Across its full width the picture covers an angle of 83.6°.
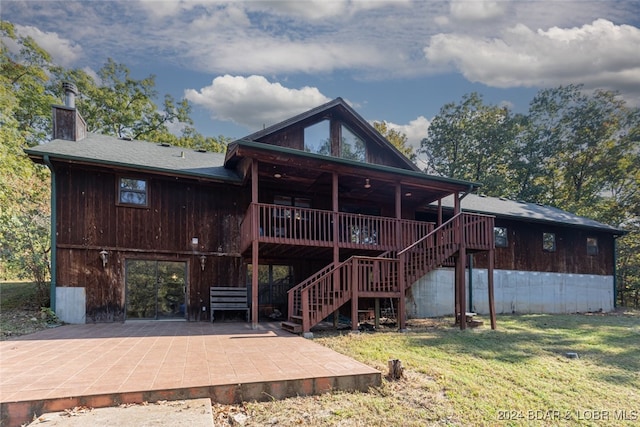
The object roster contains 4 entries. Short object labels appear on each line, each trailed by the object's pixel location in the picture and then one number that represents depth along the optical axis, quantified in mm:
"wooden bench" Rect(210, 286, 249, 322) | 10359
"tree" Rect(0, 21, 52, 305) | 10586
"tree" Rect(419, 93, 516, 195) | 27297
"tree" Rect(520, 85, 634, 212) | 24484
